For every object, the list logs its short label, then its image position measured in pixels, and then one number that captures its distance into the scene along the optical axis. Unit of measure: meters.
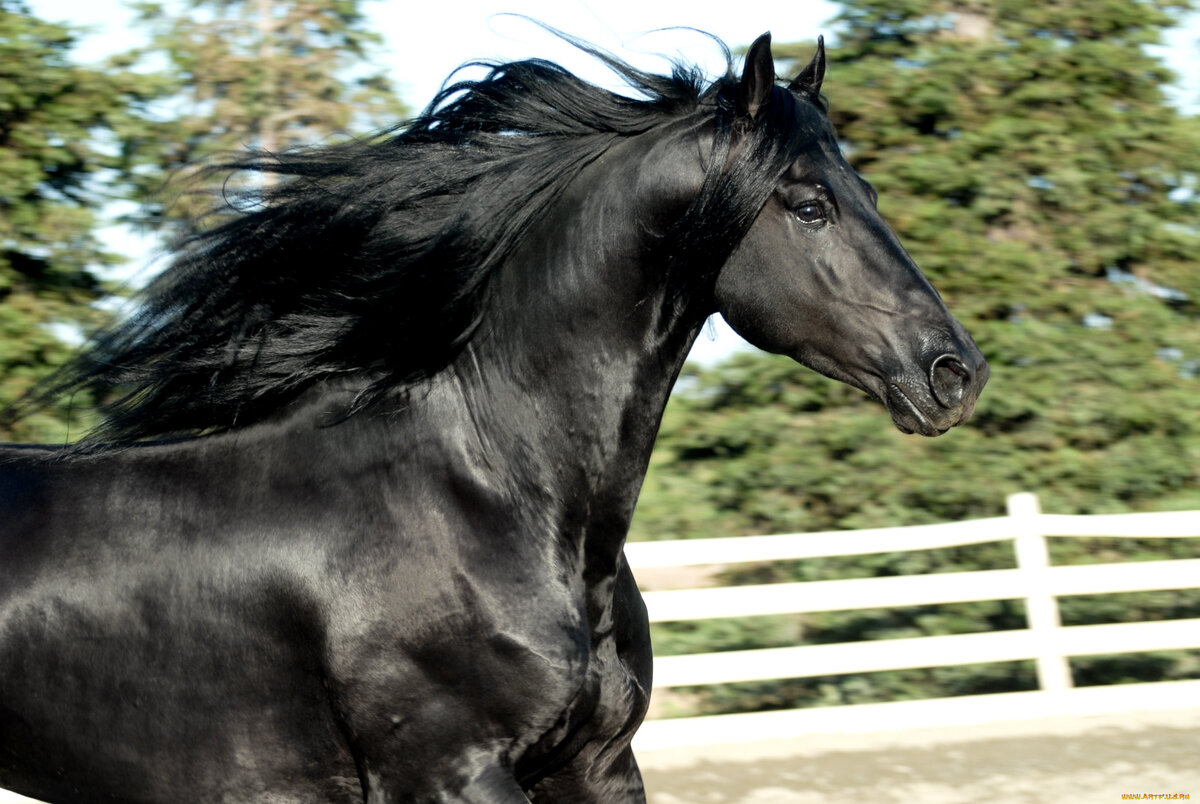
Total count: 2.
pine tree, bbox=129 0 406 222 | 12.59
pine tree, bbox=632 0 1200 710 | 12.56
